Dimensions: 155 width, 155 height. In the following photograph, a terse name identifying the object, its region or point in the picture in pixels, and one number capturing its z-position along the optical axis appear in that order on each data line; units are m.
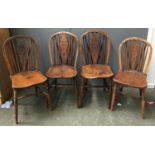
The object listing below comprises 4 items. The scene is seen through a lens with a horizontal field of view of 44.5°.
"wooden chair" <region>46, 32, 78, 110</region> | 2.45
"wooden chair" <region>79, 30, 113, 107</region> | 2.43
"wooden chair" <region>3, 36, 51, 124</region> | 2.21
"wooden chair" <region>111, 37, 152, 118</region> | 2.21
